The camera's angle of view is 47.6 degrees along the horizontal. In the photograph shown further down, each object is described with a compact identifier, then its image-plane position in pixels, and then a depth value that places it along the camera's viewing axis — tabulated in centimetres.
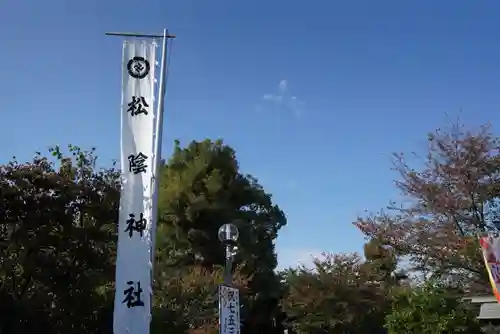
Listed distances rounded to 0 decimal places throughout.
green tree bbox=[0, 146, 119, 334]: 1502
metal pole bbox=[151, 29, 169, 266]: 817
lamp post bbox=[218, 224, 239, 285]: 814
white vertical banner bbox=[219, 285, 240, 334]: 744
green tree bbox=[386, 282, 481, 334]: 1405
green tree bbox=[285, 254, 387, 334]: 2328
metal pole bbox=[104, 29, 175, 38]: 874
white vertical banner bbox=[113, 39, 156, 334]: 788
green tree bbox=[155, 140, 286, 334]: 2734
